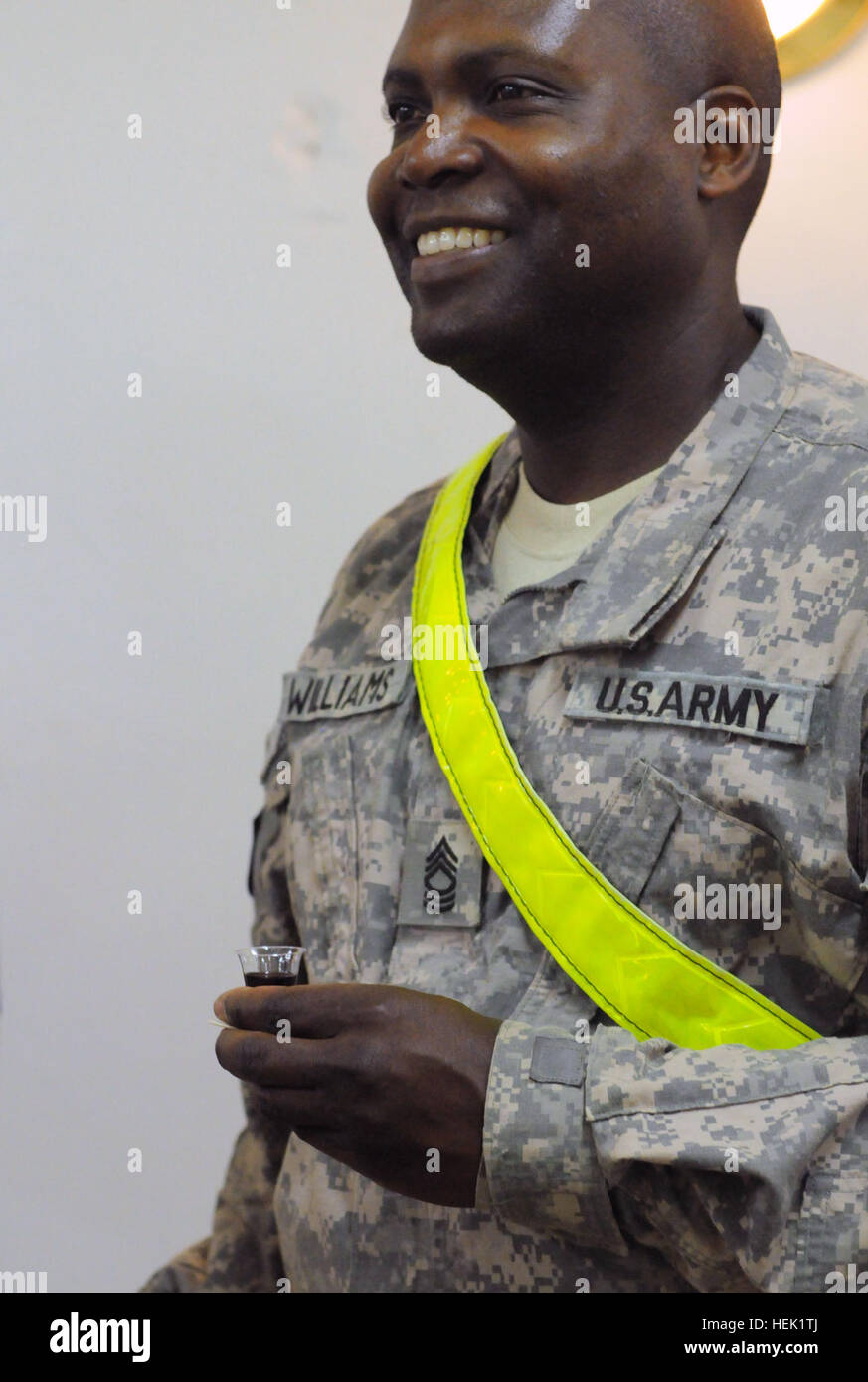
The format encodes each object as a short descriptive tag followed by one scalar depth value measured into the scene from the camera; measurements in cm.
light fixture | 178
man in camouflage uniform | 102
